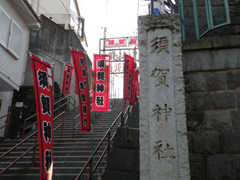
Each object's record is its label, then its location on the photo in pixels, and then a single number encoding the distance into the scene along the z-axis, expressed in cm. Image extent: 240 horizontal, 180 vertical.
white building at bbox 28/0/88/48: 2184
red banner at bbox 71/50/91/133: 926
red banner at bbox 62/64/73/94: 1555
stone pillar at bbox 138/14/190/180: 405
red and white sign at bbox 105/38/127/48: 2258
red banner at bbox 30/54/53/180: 567
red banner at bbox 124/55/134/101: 1353
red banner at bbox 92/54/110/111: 1108
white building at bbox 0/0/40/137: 1120
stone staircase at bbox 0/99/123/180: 716
